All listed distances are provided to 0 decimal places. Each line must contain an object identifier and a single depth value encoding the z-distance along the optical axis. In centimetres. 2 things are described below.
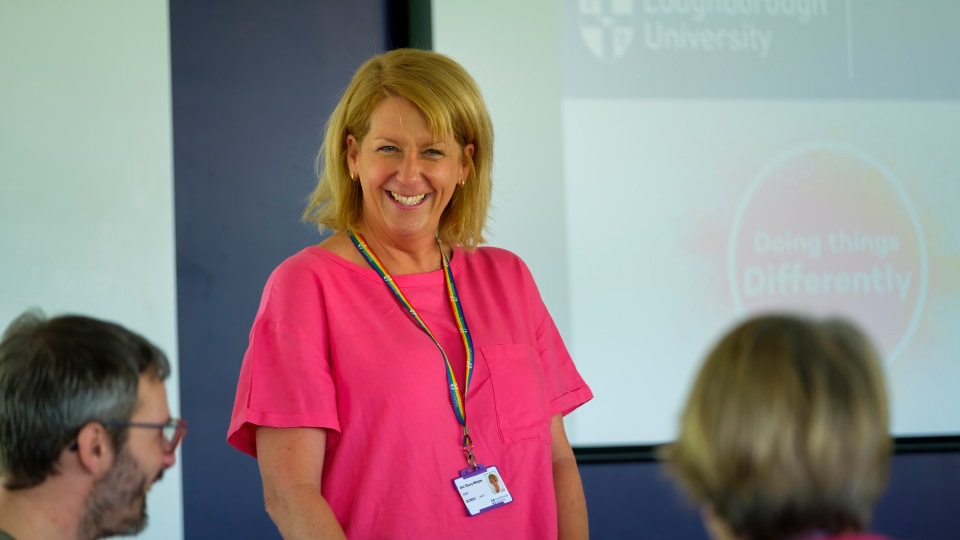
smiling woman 435
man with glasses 397
